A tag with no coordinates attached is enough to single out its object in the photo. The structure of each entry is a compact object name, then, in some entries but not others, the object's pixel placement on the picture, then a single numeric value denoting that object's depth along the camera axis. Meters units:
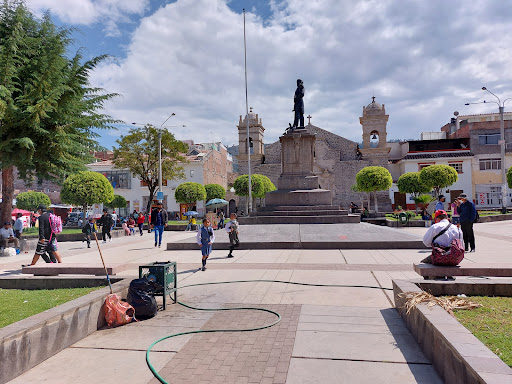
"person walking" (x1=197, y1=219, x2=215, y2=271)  8.93
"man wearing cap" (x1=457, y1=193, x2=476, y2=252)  10.62
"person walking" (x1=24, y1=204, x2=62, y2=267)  8.74
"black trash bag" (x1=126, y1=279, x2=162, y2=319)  5.24
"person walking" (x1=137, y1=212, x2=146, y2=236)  22.47
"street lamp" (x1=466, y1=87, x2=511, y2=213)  29.27
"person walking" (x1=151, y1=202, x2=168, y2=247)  13.85
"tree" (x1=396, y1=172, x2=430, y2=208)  35.91
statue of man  22.14
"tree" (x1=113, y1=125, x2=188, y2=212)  32.41
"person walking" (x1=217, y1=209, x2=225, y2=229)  24.19
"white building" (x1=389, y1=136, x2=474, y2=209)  45.34
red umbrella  32.79
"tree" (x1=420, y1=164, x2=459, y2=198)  33.25
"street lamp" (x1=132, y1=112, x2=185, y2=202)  26.02
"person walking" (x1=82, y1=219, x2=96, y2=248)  14.49
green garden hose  3.57
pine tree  13.01
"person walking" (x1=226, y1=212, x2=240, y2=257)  10.59
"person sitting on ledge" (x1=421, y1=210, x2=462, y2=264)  5.80
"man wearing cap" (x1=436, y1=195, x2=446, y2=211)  11.73
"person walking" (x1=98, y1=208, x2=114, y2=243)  16.68
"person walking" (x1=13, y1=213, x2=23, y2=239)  16.03
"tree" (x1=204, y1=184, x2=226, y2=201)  44.38
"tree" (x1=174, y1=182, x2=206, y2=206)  38.59
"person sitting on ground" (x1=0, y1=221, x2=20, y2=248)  13.58
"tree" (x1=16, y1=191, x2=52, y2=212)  41.56
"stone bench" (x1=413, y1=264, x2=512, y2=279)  5.71
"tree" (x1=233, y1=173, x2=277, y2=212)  41.53
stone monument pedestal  20.08
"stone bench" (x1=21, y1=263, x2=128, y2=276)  7.00
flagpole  31.52
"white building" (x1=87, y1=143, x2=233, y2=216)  49.09
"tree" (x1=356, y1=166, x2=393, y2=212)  34.67
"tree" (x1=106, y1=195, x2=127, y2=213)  42.73
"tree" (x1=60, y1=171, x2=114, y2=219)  25.12
